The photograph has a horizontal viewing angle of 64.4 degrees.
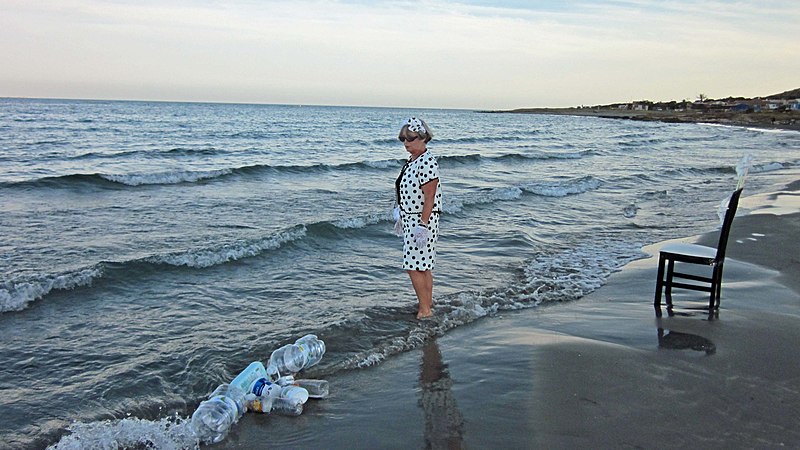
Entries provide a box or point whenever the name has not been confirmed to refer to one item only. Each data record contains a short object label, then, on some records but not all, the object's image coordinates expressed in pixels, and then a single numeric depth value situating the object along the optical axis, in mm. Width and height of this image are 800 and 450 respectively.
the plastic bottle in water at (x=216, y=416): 4039
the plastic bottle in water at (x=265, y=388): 4445
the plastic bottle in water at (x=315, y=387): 4660
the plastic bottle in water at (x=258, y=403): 4391
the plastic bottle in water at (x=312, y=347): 5383
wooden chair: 6258
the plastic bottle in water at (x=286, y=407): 4355
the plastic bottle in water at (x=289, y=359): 5156
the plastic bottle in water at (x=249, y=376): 4555
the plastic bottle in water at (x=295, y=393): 4402
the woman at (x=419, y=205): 5968
